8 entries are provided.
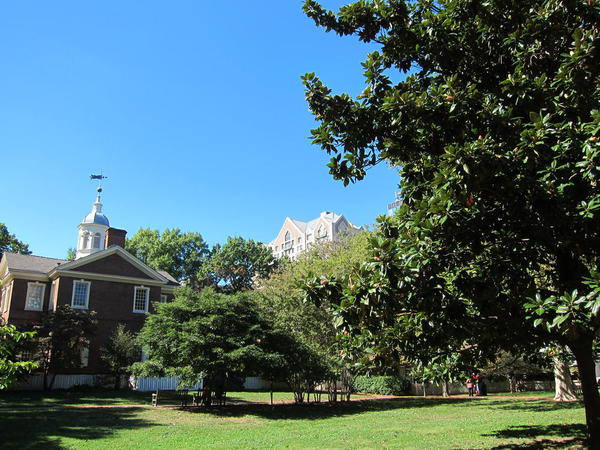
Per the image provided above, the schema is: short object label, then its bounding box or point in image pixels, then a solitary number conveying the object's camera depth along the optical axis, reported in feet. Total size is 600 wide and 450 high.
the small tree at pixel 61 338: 86.79
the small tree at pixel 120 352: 92.36
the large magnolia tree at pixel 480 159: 18.66
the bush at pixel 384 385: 103.04
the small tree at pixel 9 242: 168.96
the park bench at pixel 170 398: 68.94
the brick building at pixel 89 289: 100.01
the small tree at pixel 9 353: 20.93
